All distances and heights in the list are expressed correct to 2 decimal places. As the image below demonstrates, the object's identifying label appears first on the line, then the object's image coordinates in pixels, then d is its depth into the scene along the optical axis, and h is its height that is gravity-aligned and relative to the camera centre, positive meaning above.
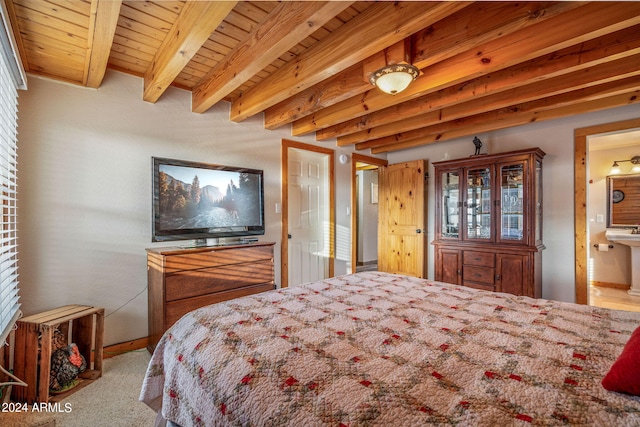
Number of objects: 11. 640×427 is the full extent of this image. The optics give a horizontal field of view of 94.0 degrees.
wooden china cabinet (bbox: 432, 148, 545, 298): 3.36 -0.12
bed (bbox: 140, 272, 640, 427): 0.78 -0.51
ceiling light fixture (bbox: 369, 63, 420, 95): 1.95 +0.92
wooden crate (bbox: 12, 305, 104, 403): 1.88 -0.90
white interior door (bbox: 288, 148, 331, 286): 4.03 -0.04
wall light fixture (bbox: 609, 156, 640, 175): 4.39 +0.70
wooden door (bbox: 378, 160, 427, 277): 4.52 -0.09
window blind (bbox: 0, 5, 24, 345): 1.76 +0.21
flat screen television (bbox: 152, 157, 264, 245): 2.78 +0.13
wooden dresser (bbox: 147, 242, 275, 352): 2.42 -0.57
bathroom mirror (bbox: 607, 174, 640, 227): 4.44 +0.17
